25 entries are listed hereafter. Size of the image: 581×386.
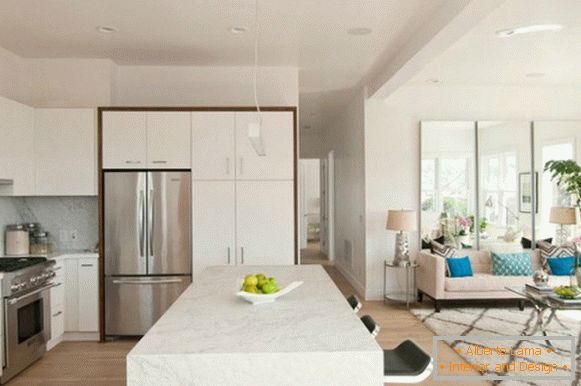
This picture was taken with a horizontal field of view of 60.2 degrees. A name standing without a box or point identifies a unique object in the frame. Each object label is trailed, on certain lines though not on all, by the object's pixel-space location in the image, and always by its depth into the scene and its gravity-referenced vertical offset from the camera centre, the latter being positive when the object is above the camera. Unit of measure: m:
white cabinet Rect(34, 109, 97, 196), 4.86 +0.36
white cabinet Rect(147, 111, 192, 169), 4.90 +0.46
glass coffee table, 4.42 -1.07
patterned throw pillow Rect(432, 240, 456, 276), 6.15 -0.81
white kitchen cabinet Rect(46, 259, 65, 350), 4.56 -1.11
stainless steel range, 3.79 -0.98
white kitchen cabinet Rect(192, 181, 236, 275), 4.93 -0.37
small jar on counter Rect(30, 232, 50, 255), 4.90 -0.56
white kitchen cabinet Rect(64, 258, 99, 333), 4.86 -1.05
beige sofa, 5.90 -1.17
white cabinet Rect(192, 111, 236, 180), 4.93 +0.41
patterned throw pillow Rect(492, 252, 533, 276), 6.15 -0.98
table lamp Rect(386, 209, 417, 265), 6.09 -0.50
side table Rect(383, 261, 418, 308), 6.45 -1.31
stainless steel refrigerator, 4.85 -0.57
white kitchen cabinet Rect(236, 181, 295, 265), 4.97 -0.34
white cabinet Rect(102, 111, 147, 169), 4.87 +0.46
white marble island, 1.77 -0.60
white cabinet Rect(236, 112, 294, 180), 4.98 +0.40
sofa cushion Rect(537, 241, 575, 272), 6.30 -0.84
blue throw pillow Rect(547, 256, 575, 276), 6.21 -0.99
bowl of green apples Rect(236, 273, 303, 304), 2.59 -0.55
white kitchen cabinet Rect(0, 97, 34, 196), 4.32 +0.37
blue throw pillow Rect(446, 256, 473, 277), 6.05 -0.99
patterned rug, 4.17 -1.48
